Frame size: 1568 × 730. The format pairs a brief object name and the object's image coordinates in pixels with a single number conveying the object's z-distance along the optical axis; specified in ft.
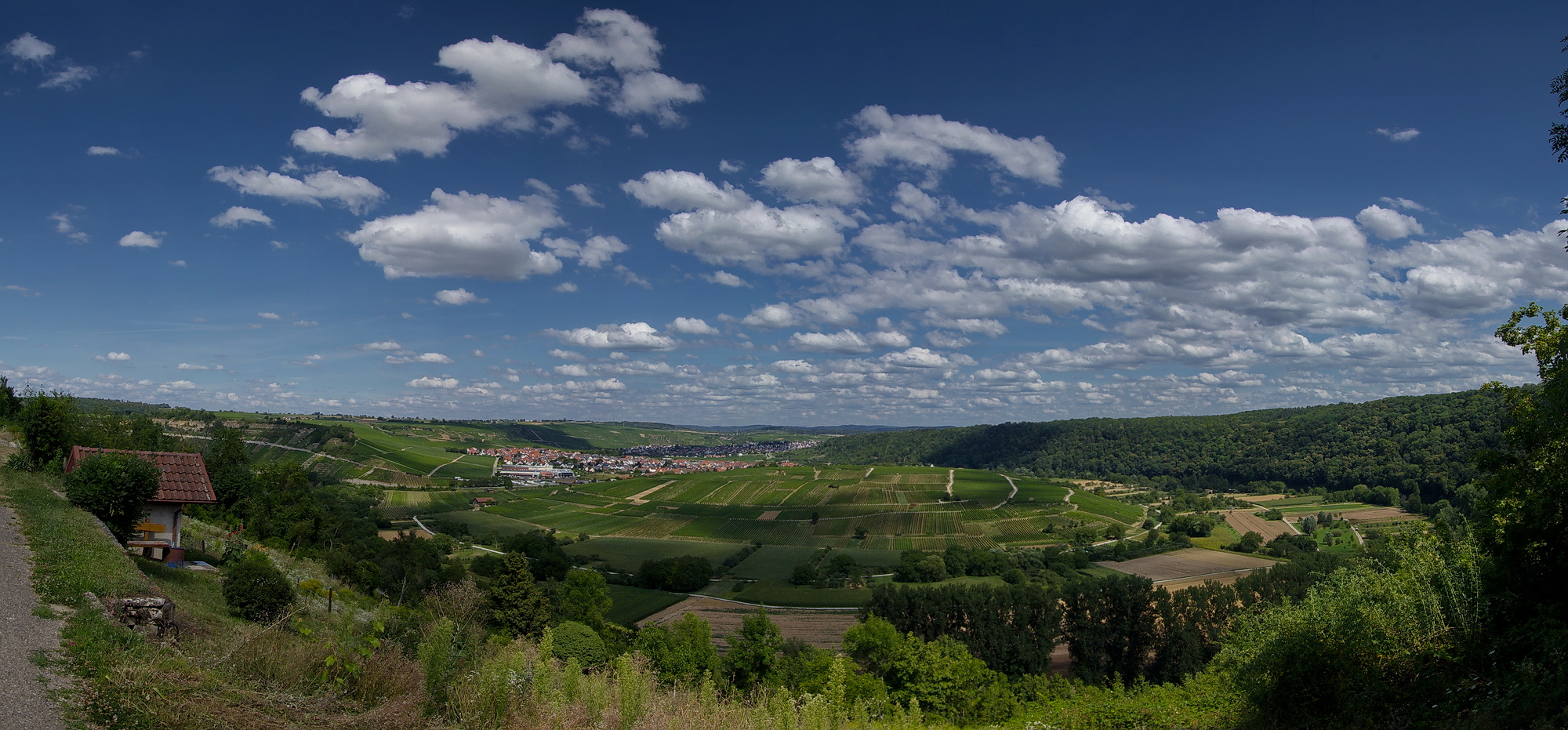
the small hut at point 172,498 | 76.84
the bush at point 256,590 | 58.18
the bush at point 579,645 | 125.18
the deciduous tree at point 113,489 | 68.80
